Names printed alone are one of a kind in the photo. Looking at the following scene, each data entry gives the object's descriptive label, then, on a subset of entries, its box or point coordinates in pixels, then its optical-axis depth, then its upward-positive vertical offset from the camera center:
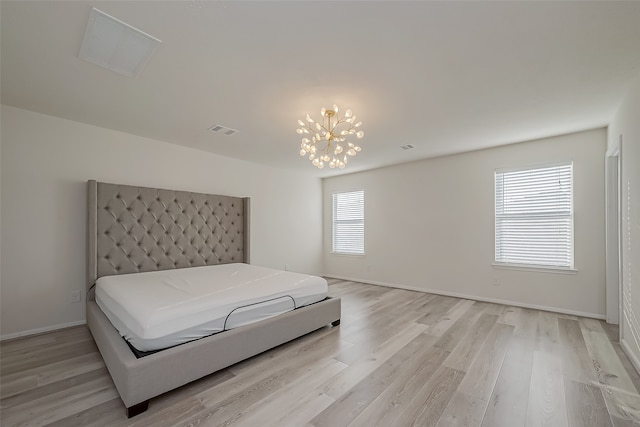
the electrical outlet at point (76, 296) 3.15 -0.97
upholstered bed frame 1.77 -0.61
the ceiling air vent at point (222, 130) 3.37 +1.10
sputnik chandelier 2.68 +1.03
